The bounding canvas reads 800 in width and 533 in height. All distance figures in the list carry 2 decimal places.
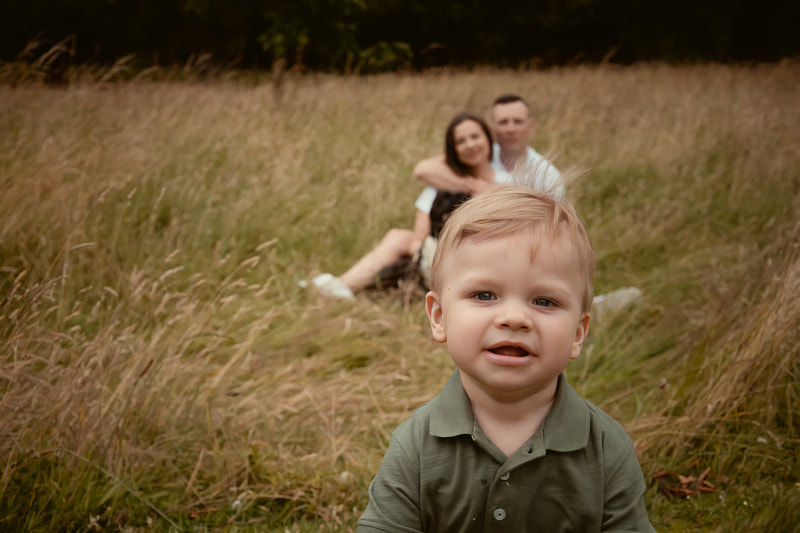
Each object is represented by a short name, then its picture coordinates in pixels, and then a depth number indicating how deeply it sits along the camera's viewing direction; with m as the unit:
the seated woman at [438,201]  4.26
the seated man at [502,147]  4.43
